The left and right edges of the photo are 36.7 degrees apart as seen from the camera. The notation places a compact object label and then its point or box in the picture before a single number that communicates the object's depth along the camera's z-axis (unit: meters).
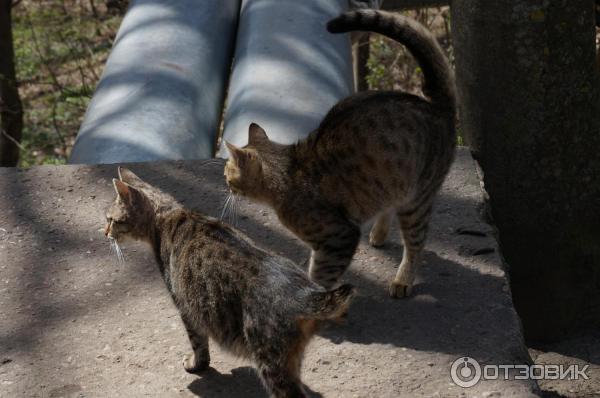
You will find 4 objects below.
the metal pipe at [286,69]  5.93
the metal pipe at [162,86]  5.83
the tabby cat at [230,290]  3.47
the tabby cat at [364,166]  4.53
